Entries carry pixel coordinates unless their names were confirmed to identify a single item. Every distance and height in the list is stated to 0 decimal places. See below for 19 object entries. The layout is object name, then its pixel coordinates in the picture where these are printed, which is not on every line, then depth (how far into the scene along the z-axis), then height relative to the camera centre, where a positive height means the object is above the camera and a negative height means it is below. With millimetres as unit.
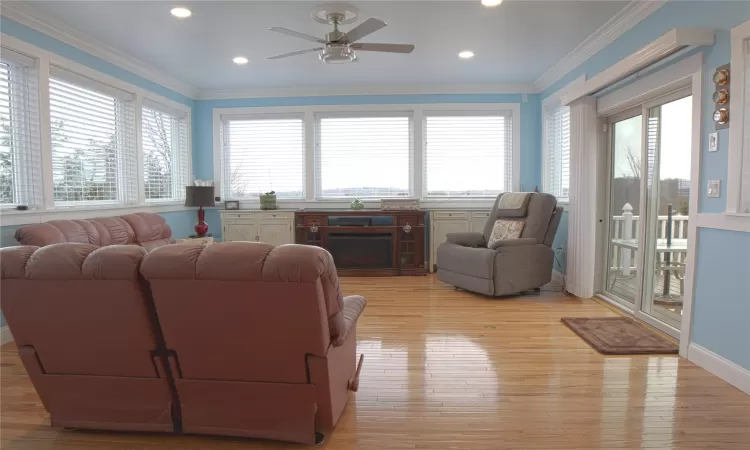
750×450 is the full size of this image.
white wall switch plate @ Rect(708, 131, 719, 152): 2832 +350
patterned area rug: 3221 -1076
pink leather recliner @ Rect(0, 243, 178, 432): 1810 -586
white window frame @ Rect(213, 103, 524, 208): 6469 +863
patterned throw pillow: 5137 -379
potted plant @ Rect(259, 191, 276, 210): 6478 -39
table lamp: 5594 -8
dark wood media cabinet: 6152 -568
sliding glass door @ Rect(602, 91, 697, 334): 3545 -72
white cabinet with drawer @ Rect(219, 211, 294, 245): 6301 -401
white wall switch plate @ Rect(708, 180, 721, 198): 2820 +57
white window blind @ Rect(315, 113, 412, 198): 6645 +610
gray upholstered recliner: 4746 -641
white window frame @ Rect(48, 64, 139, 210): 4410 +577
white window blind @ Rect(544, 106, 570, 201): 5625 +587
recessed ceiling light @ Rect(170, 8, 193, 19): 3637 +1505
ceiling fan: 3553 +1218
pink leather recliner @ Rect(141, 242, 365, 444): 1740 -565
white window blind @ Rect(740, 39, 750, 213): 2580 +275
